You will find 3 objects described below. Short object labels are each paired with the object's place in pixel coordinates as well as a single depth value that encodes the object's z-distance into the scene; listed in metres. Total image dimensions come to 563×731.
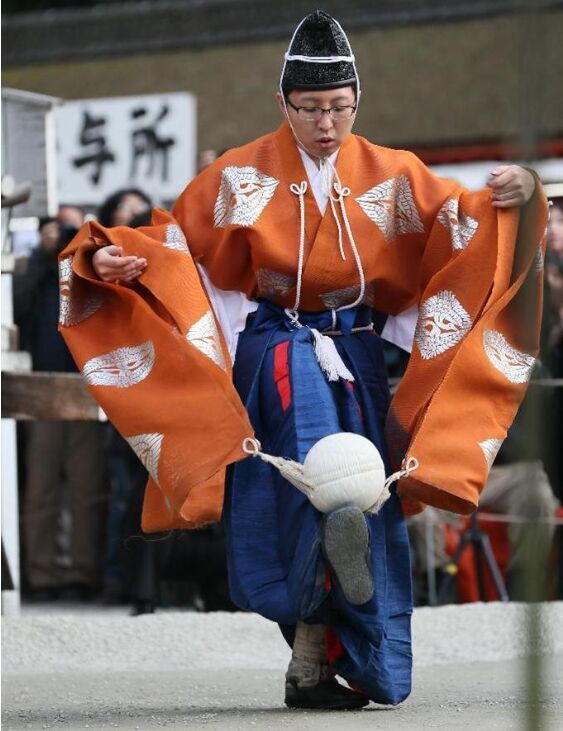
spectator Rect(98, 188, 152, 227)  13.18
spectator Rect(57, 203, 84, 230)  13.95
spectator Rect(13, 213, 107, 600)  14.57
